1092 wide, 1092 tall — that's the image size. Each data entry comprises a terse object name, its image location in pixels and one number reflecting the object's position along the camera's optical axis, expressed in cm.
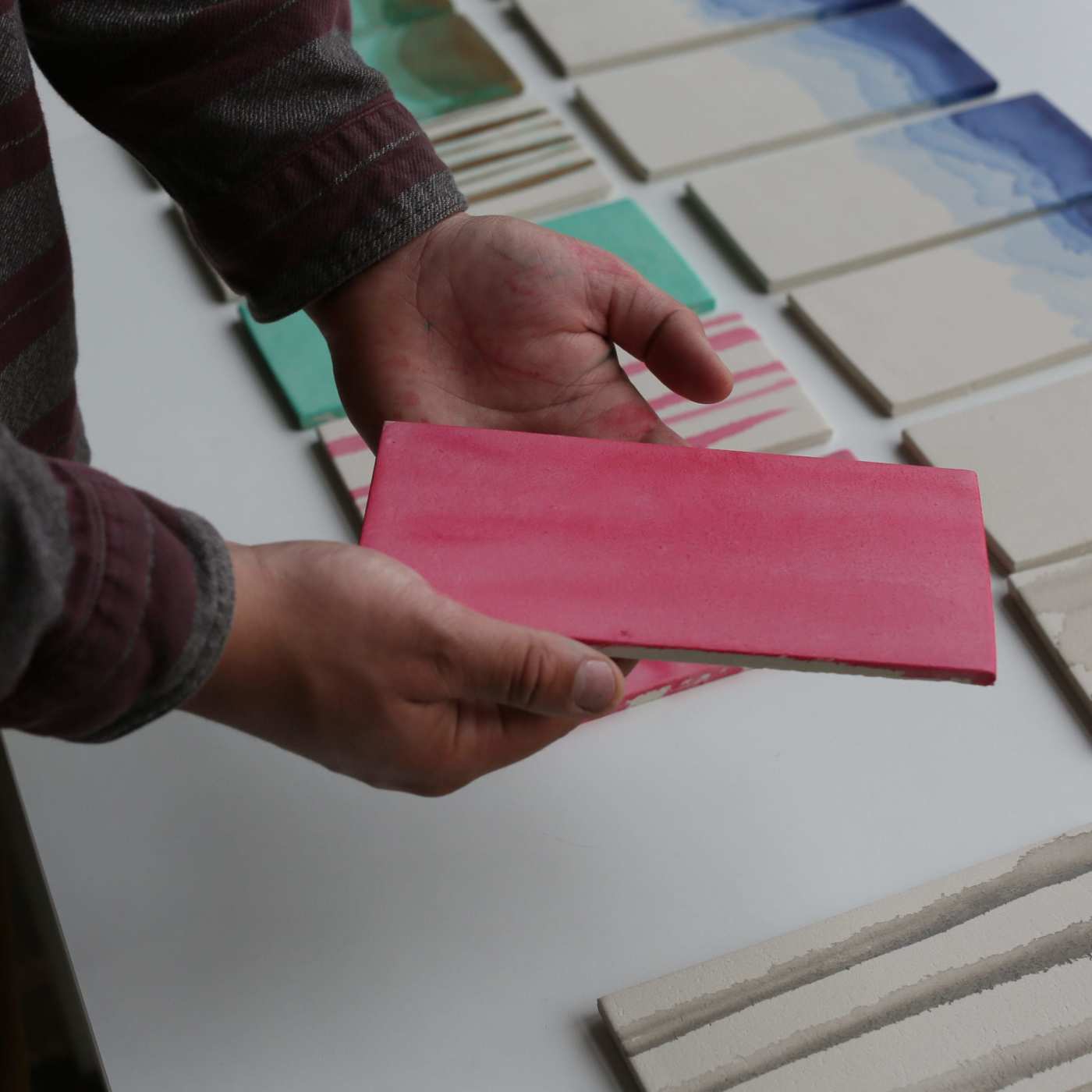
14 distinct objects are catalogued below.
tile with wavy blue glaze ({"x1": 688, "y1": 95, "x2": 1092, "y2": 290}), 141
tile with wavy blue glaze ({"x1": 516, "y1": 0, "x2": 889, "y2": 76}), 171
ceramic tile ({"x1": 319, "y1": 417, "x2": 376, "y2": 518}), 119
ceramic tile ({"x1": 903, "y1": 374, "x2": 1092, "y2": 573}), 111
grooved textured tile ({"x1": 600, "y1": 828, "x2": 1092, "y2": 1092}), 82
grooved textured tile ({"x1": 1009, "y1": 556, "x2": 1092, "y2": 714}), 103
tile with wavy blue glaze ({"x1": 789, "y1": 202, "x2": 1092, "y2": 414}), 127
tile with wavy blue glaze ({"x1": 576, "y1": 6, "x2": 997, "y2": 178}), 157
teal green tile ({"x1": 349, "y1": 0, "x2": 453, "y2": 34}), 174
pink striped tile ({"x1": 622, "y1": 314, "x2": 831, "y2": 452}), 123
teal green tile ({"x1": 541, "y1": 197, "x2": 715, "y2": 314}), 138
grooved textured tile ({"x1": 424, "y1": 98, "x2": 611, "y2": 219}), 151
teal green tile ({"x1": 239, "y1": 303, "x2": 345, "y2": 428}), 128
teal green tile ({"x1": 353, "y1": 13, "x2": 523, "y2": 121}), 163
